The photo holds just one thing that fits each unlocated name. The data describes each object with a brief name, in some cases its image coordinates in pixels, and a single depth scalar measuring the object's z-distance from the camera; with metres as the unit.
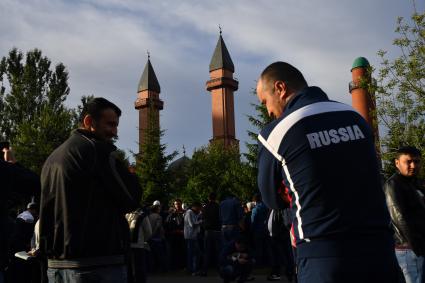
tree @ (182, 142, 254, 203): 31.23
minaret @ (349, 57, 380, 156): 56.00
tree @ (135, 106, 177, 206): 36.69
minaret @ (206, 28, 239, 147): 67.94
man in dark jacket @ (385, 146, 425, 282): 4.70
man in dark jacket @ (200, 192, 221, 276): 14.02
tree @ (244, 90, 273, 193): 29.73
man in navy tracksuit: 2.41
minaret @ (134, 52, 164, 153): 72.81
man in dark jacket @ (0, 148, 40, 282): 3.86
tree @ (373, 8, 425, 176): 21.03
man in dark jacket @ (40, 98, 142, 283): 3.13
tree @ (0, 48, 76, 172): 33.38
